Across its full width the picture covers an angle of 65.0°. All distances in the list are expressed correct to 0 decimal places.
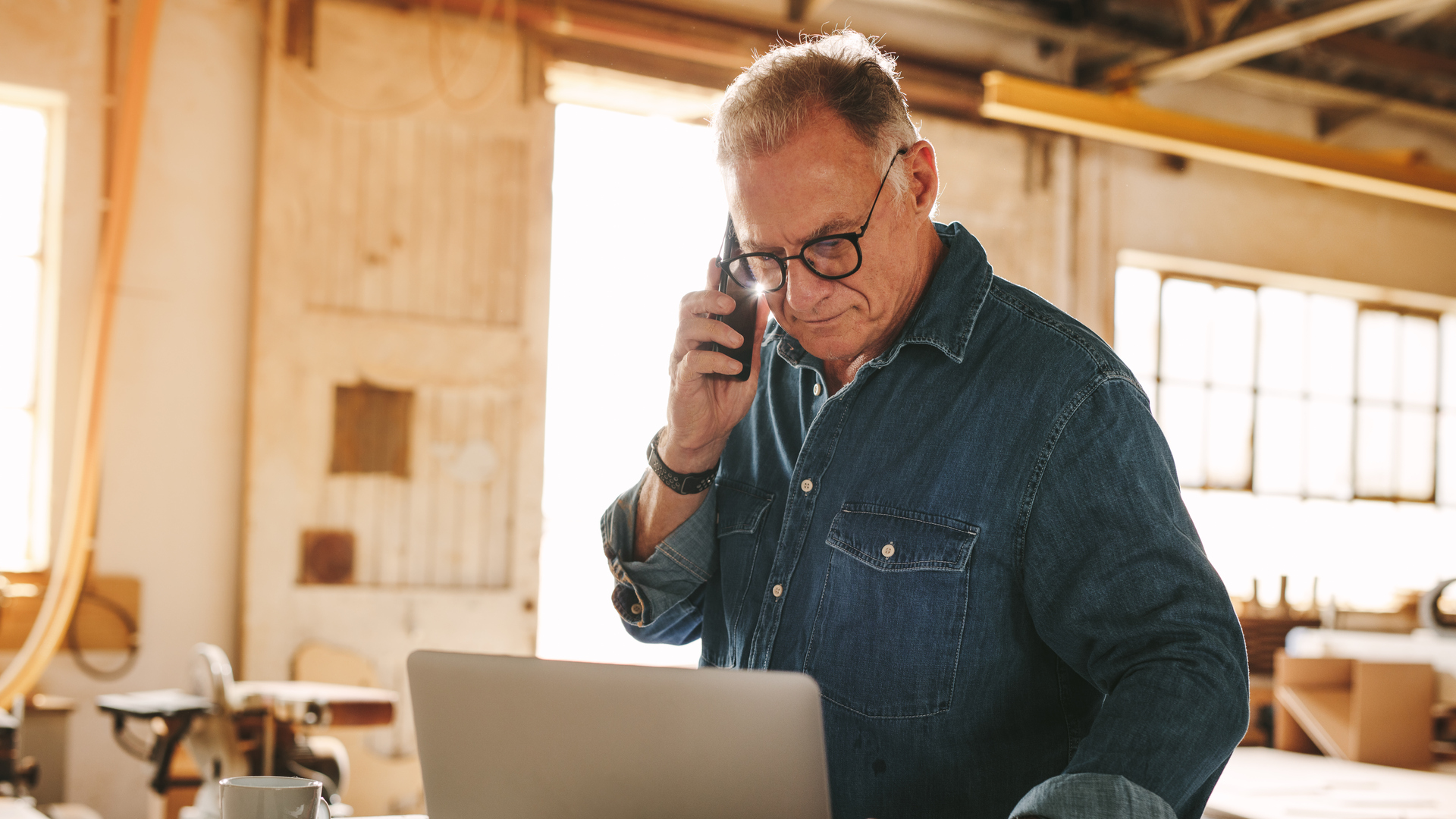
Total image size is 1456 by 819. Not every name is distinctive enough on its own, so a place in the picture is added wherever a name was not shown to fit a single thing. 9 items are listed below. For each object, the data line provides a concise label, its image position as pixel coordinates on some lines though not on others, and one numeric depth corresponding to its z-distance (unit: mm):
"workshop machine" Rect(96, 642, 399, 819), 2803
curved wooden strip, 3797
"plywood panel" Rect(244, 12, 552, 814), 4340
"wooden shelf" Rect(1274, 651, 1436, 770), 2762
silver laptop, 960
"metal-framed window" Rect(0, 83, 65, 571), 4156
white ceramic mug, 1084
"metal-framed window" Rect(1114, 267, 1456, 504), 6523
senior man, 1117
